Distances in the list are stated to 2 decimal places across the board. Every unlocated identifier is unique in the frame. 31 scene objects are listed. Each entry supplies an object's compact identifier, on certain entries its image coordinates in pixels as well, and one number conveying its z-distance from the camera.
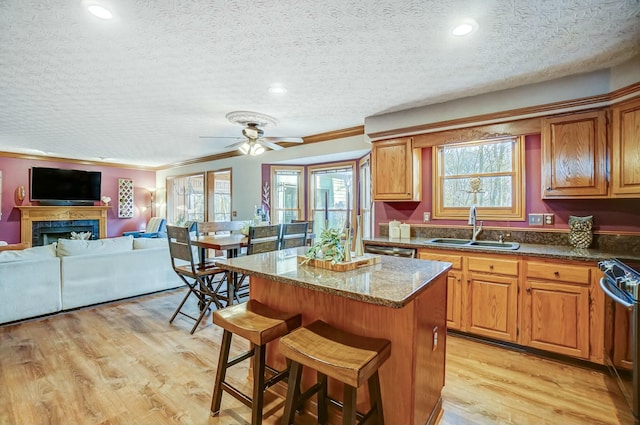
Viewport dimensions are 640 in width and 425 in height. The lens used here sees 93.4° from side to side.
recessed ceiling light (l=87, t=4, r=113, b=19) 1.71
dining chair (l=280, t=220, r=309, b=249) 3.59
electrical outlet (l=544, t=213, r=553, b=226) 2.96
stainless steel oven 1.73
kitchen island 1.46
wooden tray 1.81
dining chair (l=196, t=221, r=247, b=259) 4.28
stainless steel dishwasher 3.14
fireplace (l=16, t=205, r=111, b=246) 6.50
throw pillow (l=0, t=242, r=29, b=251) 4.06
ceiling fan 3.80
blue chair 7.39
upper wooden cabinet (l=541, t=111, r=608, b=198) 2.56
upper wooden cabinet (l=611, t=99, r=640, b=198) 2.31
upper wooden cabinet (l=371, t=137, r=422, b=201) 3.59
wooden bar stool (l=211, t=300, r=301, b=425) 1.59
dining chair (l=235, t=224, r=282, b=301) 3.16
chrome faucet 3.24
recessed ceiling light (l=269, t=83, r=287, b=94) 2.89
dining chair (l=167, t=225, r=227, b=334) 3.13
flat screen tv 6.64
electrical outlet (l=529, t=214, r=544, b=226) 3.01
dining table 3.25
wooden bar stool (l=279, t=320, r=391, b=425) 1.24
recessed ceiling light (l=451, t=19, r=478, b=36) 1.87
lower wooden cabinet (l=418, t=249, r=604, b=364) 2.36
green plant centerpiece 1.89
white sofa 3.24
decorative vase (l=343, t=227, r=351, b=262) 1.89
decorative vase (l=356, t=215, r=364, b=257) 1.95
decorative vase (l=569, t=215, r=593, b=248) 2.71
